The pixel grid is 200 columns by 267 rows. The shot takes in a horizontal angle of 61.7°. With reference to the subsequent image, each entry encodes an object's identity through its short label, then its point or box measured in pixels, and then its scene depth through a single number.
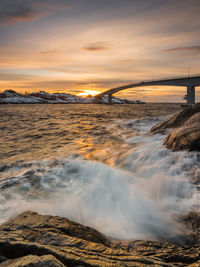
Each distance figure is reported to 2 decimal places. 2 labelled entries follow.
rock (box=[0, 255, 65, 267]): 1.47
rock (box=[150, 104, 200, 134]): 8.13
